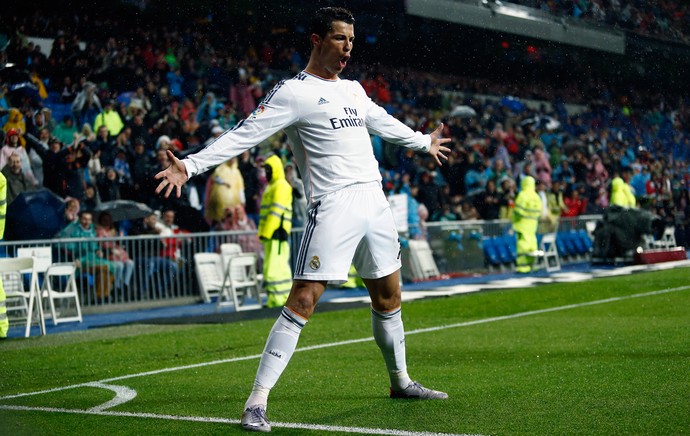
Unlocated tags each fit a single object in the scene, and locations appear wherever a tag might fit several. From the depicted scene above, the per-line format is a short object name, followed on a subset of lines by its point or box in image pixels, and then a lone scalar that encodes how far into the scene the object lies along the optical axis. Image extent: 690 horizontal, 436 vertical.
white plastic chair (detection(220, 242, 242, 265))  15.73
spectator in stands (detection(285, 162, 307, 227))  18.41
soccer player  4.91
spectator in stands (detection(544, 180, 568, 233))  23.88
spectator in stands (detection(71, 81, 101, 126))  17.42
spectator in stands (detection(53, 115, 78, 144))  16.62
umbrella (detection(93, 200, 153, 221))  15.11
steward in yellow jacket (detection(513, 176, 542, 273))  20.77
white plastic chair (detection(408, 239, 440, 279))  19.47
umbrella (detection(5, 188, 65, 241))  14.16
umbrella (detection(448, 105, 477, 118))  27.88
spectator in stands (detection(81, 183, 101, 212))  15.67
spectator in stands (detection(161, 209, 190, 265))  15.28
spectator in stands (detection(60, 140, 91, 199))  15.77
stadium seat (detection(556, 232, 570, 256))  23.89
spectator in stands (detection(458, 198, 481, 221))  22.16
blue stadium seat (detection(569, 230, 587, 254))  24.55
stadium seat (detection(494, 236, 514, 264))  21.75
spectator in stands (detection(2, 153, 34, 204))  14.75
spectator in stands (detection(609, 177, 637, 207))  23.31
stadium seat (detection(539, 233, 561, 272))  21.42
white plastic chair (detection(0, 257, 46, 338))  10.55
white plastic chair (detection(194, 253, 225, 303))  15.32
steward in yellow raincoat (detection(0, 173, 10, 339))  10.36
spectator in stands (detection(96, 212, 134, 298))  14.50
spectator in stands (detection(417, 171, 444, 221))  21.70
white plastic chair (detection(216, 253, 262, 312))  13.88
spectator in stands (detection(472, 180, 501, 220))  22.84
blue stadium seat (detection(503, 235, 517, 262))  21.98
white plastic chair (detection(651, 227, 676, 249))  24.85
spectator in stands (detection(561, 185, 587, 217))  26.11
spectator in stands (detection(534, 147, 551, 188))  26.77
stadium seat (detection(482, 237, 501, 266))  21.47
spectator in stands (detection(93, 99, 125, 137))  17.25
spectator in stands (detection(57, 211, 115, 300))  14.06
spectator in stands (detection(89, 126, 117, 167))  16.61
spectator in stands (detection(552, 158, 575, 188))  27.94
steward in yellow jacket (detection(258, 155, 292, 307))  13.34
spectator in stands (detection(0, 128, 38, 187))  15.02
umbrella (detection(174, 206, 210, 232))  17.03
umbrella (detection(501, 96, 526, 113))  30.82
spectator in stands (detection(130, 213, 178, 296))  14.95
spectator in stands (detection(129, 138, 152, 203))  16.70
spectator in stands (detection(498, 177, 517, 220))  23.17
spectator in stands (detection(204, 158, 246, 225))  17.44
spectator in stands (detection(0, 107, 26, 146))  15.90
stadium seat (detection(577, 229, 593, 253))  24.84
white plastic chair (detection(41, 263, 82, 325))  12.07
